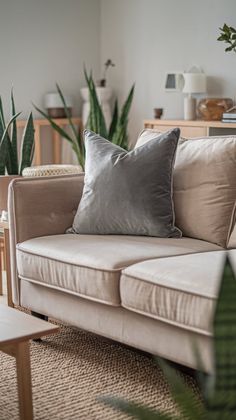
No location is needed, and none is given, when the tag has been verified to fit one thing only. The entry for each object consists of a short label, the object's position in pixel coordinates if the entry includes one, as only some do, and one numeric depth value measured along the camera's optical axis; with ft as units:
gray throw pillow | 9.59
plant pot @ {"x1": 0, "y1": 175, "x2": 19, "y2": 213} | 12.02
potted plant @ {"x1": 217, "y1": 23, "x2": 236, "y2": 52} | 14.65
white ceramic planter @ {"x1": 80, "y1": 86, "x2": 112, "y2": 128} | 18.53
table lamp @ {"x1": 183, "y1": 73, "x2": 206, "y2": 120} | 16.19
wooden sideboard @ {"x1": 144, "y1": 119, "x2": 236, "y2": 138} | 15.31
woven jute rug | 7.72
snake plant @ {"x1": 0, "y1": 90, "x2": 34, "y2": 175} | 12.81
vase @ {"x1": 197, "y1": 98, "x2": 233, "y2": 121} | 15.67
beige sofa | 7.31
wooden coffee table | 6.87
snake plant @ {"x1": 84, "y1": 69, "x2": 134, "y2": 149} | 17.07
